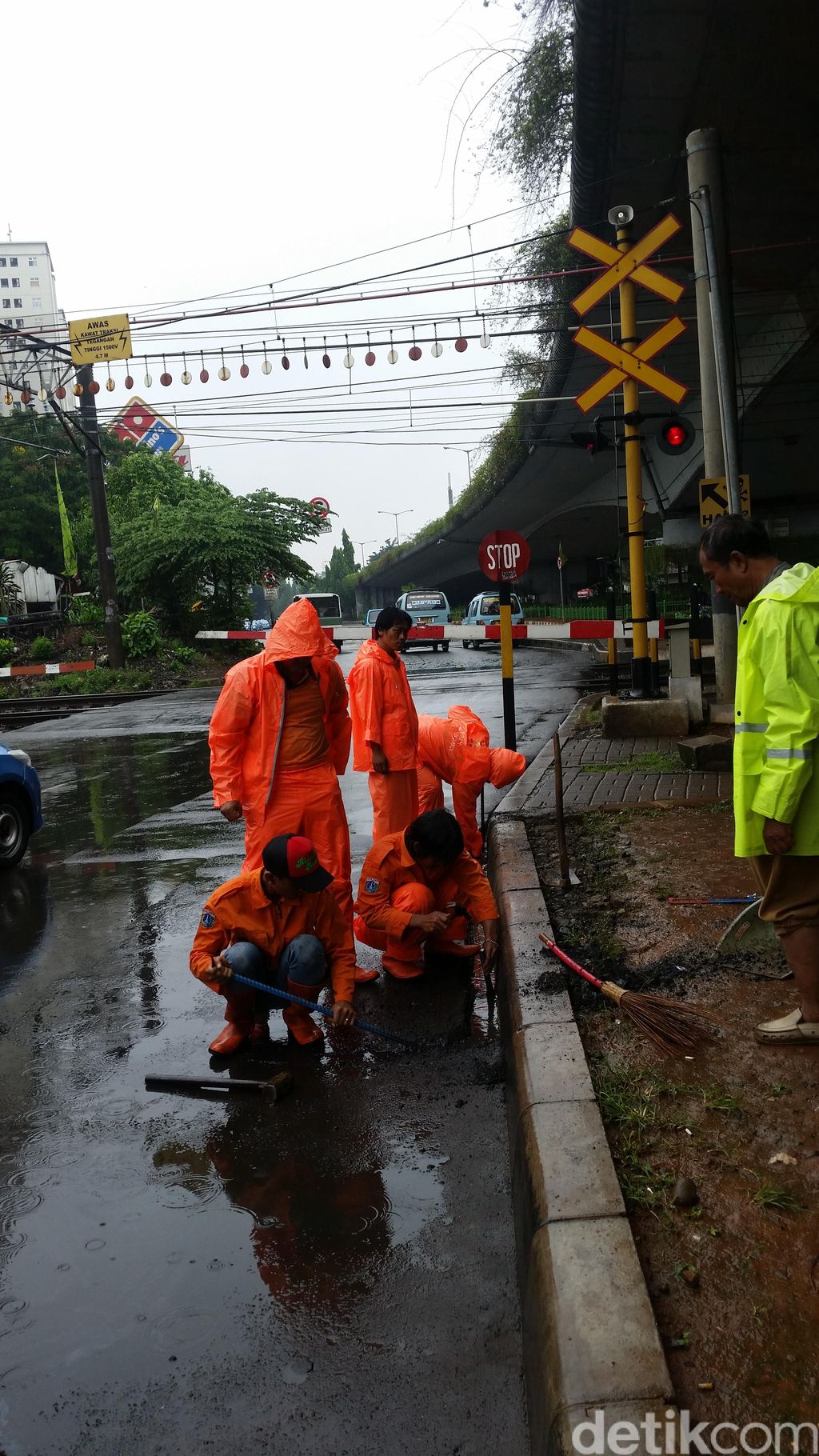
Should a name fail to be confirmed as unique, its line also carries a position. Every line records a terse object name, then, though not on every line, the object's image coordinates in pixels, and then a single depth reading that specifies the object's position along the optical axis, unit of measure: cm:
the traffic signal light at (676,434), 1173
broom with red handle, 357
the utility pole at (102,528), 2534
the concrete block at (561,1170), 267
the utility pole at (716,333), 951
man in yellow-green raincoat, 329
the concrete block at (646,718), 1047
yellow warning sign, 1883
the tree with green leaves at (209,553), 3048
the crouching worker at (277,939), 422
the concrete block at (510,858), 580
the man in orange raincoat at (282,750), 494
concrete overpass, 1041
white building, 11938
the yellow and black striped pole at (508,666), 985
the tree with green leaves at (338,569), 12475
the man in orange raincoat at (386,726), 572
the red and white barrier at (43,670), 2544
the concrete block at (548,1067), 328
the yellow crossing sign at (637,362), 955
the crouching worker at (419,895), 473
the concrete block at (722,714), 976
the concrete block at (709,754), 852
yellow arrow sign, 932
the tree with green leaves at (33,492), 5081
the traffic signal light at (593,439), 1154
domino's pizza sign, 8119
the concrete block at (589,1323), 205
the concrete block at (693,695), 1052
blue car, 817
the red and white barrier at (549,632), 1226
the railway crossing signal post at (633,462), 1008
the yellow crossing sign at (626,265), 950
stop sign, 983
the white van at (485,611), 3472
